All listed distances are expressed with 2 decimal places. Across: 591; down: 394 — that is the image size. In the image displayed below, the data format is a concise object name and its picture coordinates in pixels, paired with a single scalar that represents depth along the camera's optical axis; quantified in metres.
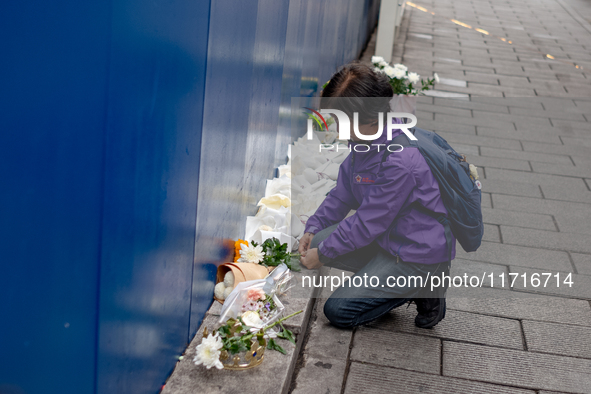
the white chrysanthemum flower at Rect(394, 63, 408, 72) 5.48
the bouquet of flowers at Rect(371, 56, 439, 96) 5.38
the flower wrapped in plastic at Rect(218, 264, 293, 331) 2.46
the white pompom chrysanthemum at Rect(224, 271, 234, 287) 2.64
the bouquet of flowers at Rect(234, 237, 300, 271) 2.82
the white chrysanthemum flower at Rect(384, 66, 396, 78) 5.40
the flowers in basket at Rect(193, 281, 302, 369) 2.11
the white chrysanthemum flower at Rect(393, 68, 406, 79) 5.37
